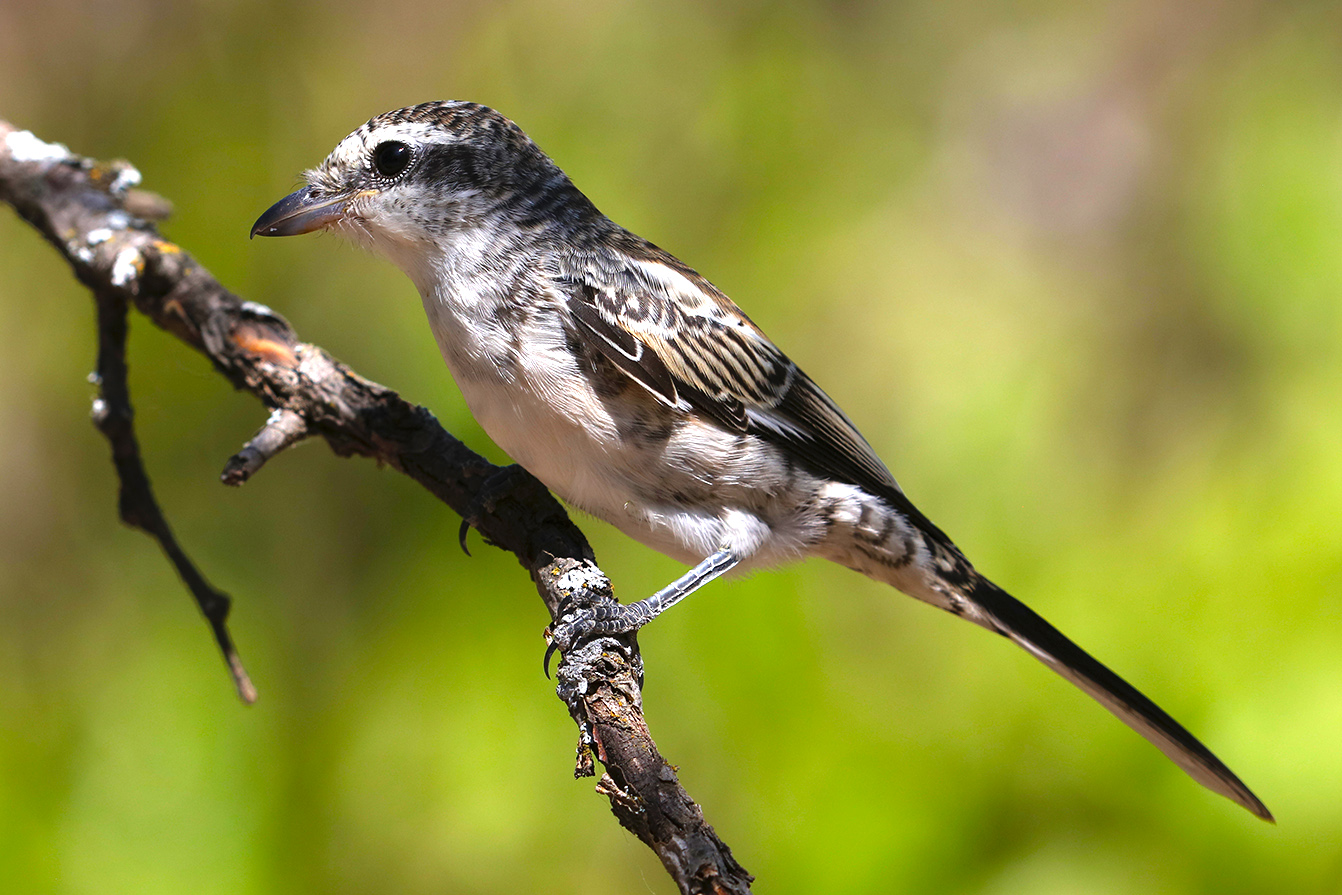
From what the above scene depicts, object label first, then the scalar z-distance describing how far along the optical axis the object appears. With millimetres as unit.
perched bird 2975
